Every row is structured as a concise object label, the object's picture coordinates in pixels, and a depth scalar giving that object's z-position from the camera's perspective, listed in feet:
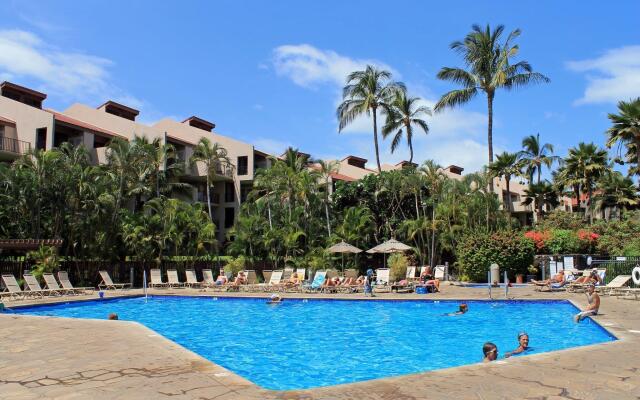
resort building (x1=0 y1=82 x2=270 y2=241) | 101.45
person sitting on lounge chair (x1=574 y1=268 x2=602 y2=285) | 59.28
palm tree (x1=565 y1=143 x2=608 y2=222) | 120.06
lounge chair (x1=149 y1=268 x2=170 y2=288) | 76.84
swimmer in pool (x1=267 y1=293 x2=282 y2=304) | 61.11
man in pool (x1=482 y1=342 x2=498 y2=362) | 26.32
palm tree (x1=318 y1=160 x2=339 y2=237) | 105.09
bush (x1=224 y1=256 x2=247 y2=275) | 87.88
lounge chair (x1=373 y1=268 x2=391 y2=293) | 69.72
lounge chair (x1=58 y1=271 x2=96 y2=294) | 64.39
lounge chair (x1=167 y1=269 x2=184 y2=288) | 77.57
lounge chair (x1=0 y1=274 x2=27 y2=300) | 58.13
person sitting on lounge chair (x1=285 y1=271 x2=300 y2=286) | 72.54
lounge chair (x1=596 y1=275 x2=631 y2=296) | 56.88
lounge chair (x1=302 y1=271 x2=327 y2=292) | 68.49
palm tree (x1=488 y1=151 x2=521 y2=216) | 112.47
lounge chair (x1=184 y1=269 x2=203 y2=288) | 78.43
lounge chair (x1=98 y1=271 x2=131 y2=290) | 72.69
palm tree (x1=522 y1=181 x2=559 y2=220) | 150.10
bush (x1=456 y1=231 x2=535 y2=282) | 79.71
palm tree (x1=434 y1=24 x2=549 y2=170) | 104.99
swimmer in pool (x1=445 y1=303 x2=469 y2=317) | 49.21
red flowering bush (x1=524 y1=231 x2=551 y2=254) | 87.61
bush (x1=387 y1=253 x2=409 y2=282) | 83.76
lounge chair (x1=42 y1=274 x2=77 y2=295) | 62.90
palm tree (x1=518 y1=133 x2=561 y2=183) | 126.31
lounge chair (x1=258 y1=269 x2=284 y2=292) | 71.41
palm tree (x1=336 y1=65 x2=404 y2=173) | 122.93
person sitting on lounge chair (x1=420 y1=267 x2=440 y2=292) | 66.54
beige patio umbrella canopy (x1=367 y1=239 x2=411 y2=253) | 78.54
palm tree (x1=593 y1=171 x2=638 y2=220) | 124.77
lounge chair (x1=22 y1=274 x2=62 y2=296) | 60.80
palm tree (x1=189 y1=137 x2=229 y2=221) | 112.98
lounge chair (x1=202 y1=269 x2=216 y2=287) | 78.03
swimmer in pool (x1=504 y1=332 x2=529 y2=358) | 30.96
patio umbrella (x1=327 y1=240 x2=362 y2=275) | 81.15
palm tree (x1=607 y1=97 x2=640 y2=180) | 96.02
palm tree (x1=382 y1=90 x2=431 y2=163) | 124.88
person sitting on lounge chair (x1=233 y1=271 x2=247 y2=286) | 74.03
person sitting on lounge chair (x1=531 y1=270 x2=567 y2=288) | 63.93
